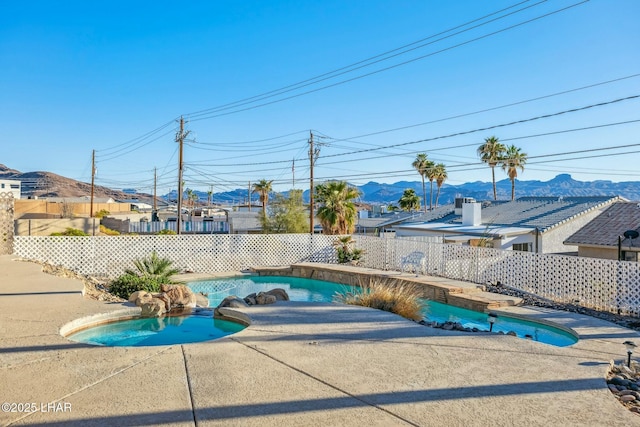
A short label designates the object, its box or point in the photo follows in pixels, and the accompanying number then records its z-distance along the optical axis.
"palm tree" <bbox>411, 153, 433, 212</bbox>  49.81
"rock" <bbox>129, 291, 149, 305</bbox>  10.34
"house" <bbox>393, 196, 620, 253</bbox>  20.47
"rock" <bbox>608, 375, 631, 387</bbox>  5.36
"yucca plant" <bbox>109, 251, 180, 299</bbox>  12.26
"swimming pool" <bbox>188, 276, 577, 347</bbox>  9.18
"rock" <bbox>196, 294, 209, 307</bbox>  12.13
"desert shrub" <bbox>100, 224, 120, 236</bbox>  27.36
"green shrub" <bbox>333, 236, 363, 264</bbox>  20.25
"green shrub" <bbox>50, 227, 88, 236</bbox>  20.47
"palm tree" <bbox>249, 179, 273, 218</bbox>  46.08
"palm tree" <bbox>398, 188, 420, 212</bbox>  51.16
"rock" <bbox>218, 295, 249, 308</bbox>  9.86
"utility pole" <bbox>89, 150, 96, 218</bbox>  38.06
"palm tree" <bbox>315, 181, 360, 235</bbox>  24.36
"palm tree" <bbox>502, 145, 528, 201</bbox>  40.53
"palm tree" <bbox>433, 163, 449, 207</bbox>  48.86
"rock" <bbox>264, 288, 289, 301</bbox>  11.53
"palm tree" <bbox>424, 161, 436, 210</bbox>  48.86
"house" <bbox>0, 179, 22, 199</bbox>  71.00
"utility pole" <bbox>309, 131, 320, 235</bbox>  25.14
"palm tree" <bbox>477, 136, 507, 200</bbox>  41.25
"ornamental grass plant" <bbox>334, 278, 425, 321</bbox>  10.03
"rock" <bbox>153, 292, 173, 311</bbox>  10.57
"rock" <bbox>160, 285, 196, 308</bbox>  10.96
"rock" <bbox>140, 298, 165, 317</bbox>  9.90
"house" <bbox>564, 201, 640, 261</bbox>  15.12
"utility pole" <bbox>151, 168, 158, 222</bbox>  57.45
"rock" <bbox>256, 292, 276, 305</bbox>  10.55
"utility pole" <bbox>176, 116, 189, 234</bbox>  24.33
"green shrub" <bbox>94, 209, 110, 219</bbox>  44.59
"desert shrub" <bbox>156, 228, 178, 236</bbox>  25.96
